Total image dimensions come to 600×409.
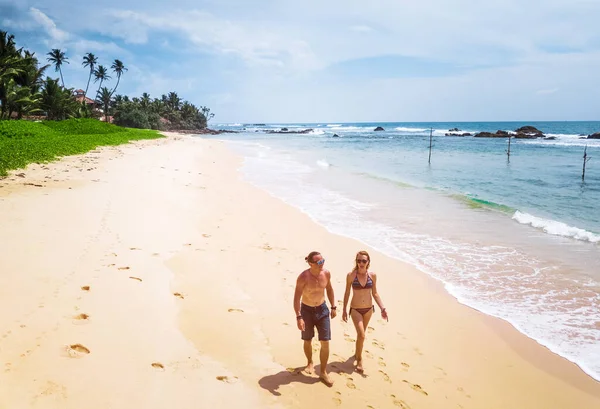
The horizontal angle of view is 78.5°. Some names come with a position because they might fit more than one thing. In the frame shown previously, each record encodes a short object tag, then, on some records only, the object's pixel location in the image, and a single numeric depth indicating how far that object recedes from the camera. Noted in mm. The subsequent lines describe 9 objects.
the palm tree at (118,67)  79894
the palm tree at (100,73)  74681
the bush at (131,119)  69062
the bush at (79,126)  36312
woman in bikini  4785
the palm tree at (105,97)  71462
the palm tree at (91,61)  73688
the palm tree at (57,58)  64938
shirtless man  4348
